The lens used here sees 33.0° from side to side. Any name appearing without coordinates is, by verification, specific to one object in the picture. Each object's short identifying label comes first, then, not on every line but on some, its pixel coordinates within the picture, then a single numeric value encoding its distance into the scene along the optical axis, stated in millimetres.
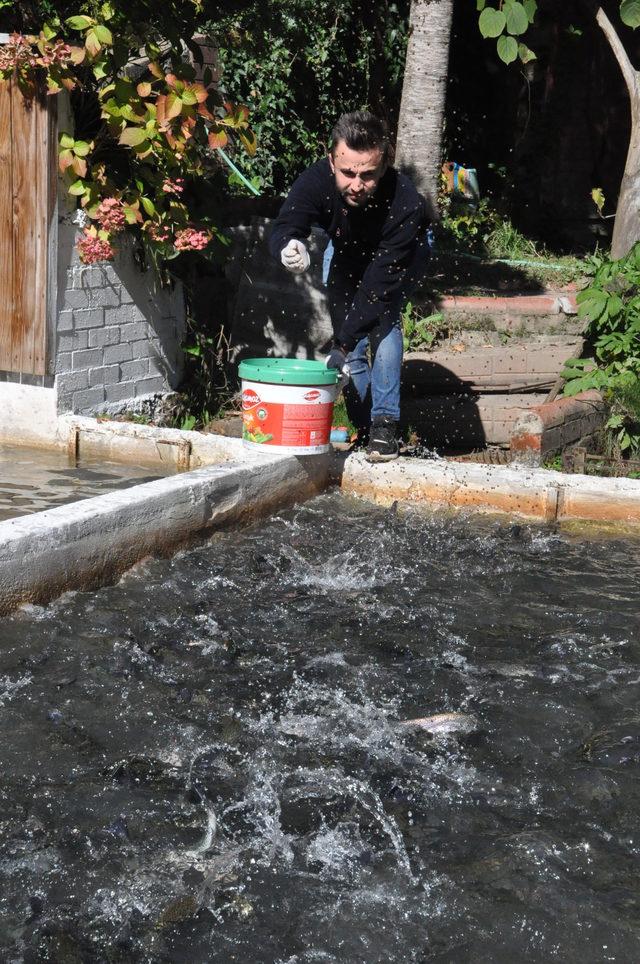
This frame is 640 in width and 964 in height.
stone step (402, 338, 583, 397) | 7012
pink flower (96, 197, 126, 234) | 6066
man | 5469
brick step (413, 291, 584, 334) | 7855
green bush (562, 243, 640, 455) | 6520
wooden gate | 5941
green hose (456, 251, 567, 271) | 11031
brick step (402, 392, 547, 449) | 6852
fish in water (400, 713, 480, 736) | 3287
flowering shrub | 5812
